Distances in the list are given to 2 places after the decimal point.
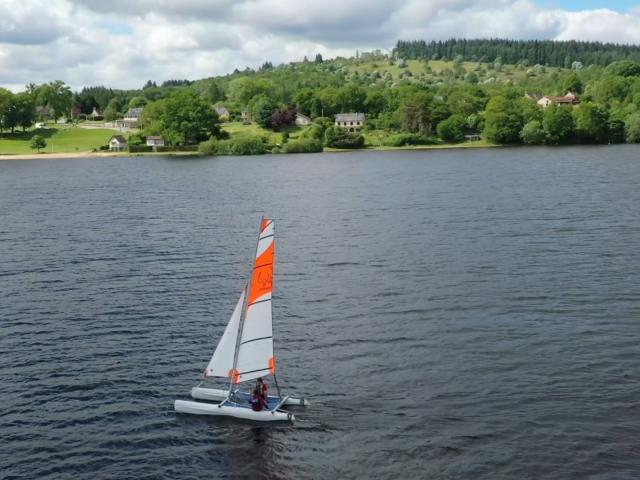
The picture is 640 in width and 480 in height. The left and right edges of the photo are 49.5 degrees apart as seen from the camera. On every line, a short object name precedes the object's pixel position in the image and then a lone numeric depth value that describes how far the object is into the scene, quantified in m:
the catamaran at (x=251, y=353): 39.47
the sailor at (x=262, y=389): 39.94
